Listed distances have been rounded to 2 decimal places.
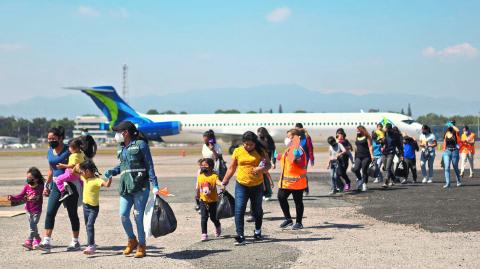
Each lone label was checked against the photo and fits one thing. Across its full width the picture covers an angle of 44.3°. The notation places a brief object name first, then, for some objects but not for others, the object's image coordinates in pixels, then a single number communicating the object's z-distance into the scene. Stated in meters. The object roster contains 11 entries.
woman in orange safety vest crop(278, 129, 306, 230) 9.56
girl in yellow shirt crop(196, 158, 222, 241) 8.96
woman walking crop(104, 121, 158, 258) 7.66
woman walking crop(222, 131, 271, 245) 8.67
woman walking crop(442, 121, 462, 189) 15.33
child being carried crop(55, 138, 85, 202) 8.20
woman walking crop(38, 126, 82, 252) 8.23
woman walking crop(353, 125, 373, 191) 14.95
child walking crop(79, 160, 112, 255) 8.01
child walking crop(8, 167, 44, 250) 8.27
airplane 44.50
